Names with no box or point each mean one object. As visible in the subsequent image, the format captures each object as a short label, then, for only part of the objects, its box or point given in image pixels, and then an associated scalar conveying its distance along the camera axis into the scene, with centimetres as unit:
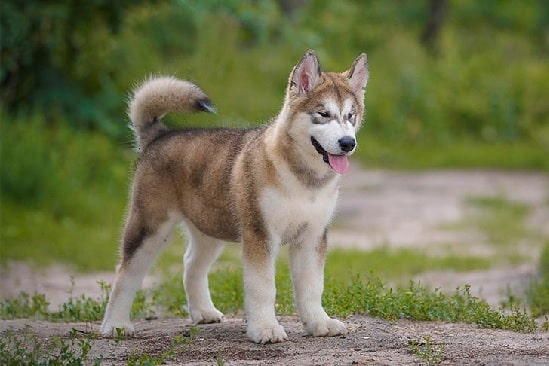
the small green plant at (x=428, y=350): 1346
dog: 1484
